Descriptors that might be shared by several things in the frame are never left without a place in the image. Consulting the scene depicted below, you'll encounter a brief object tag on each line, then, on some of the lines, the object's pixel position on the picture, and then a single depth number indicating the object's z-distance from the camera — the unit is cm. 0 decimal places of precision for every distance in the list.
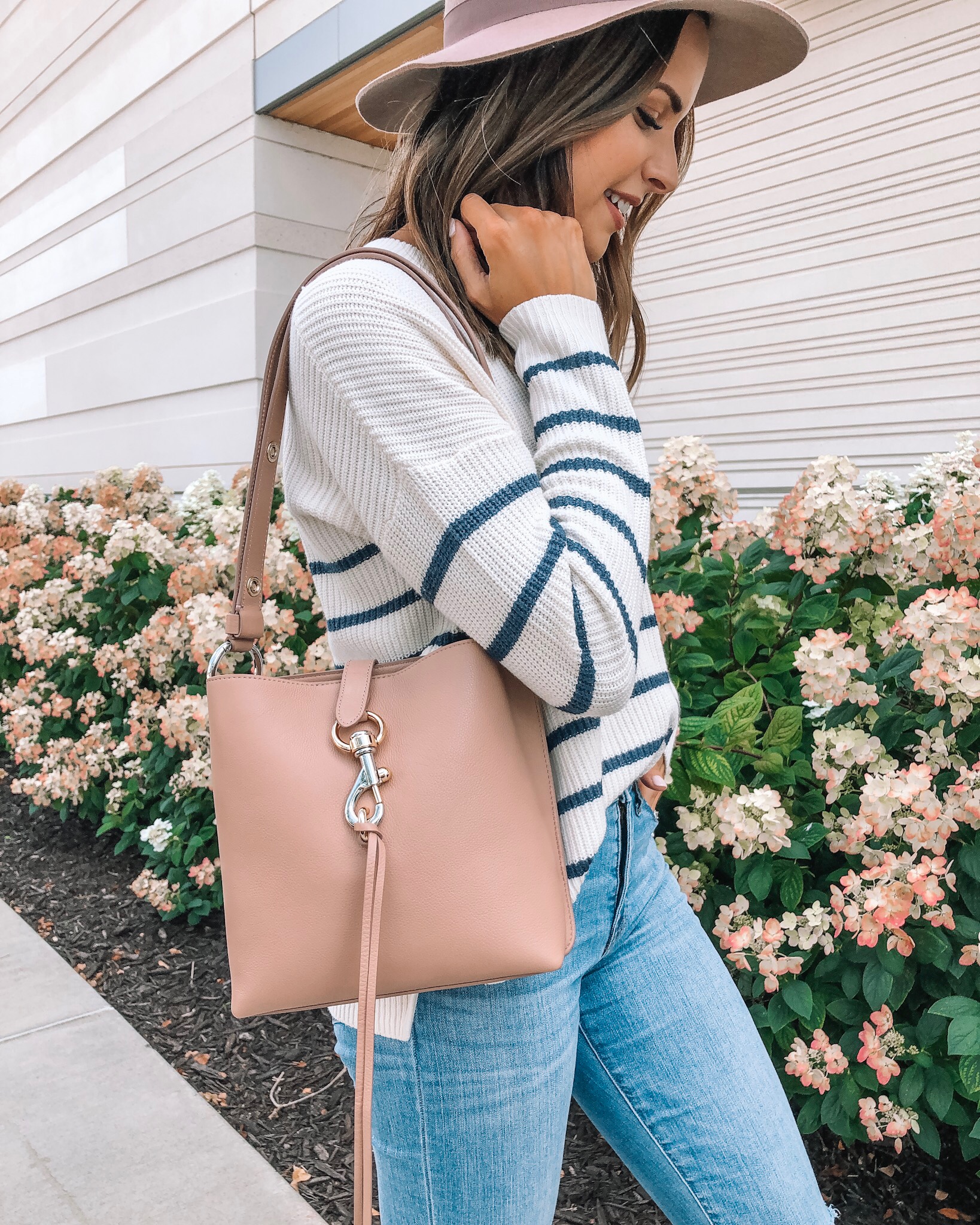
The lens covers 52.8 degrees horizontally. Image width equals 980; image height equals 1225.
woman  87
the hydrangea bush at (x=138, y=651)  313
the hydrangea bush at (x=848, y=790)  171
